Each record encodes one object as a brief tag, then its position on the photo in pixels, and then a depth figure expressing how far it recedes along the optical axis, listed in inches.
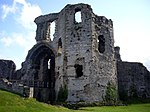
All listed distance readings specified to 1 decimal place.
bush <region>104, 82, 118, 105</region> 475.9
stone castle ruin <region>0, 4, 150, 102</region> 474.1
